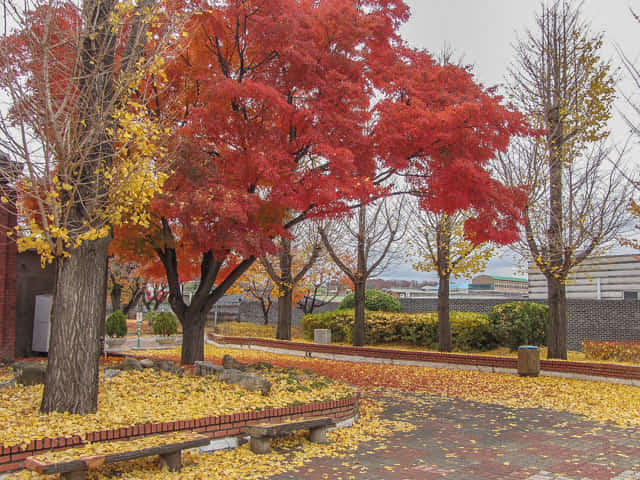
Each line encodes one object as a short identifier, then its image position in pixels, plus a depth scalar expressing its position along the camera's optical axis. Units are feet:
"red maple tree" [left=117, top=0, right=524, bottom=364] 32.01
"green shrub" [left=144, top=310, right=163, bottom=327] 104.29
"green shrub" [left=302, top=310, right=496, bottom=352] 59.57
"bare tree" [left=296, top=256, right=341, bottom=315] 82.89
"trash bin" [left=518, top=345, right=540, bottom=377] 44.93
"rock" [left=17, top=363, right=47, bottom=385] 27.50
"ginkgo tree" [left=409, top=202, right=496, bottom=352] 56.44
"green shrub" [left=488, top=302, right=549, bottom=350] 57.31
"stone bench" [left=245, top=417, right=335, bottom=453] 21.48
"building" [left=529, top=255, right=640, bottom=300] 81.71
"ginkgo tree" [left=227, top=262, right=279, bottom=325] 79.62
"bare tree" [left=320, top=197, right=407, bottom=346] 62.03
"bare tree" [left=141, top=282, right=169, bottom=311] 123.31
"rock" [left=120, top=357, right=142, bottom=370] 32.89
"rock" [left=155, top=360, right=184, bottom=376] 32.34
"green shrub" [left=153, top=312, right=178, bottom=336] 79.25
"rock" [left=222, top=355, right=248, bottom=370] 35.46
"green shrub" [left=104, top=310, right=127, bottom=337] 71.46
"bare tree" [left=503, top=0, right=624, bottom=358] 46.47
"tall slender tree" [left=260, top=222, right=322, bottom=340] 66.95
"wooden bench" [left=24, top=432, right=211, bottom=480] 16.15
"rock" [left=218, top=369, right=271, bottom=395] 27.14
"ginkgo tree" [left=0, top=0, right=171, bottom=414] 20.94
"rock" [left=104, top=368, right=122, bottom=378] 30.96
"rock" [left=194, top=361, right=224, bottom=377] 31.36
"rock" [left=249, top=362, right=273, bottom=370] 36.01
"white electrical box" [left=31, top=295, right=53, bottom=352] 44.68
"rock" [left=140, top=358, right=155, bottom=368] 34.04
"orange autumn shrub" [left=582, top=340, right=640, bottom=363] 46.34
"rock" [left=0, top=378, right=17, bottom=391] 26.61
